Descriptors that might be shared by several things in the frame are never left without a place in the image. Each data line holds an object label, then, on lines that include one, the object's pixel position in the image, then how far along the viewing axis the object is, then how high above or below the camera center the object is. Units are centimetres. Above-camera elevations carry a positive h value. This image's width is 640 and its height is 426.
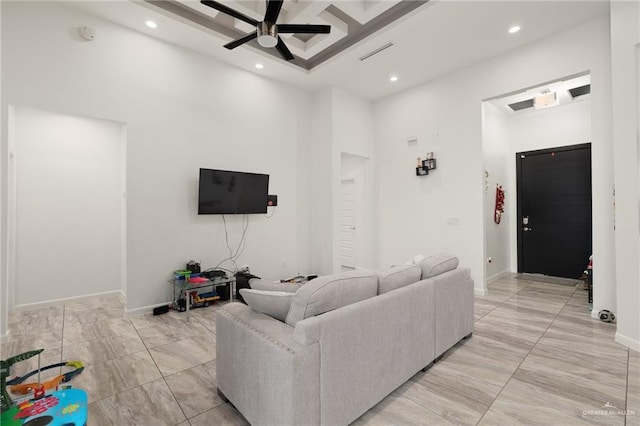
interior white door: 641 -18
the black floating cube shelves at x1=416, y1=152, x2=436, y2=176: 496 +89
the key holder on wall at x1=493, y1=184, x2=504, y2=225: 555 +16
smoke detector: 326 +208
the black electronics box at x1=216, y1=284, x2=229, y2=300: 425 -109
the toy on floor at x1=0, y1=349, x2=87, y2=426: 116 -82
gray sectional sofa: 144 -75
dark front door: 511 +9
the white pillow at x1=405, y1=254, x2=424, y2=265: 271 -42
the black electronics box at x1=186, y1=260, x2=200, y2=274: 392 -69
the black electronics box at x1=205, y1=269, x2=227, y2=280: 396 -79
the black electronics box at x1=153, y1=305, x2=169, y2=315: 364 -118
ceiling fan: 258 +185
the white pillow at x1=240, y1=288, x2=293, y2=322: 174 -53
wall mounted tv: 413 +37
